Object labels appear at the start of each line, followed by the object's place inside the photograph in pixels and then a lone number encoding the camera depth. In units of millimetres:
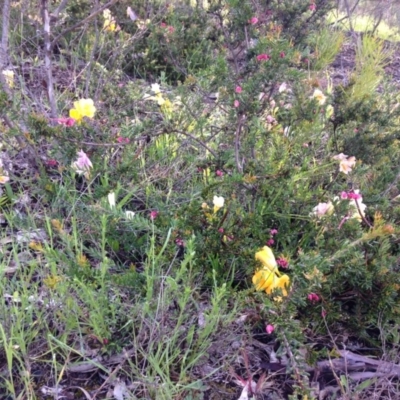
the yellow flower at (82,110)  860
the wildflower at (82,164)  857
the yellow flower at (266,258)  708
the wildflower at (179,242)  764
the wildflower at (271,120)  964
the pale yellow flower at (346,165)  819
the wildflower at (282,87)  950
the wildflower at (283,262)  699
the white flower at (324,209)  772
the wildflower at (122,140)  882
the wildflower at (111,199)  783
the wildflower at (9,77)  1012
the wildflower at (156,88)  1049
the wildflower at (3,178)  844
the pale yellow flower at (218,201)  752
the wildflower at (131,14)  1377
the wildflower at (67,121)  852
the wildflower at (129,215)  748
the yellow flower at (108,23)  1282
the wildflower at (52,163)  950
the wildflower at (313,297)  691
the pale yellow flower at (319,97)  919
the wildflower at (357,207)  733
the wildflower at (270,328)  651
